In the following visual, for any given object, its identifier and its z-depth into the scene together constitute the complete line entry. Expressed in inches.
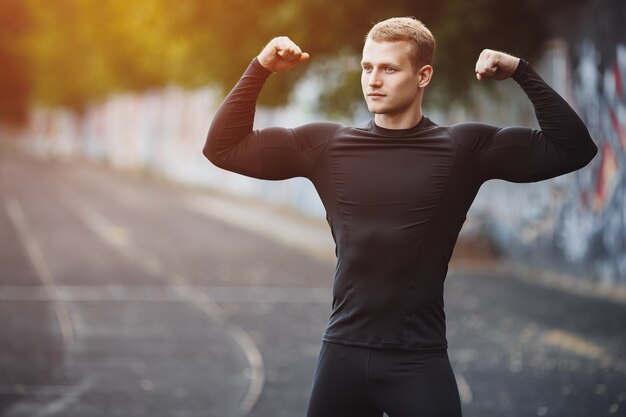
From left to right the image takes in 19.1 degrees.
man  211.2
